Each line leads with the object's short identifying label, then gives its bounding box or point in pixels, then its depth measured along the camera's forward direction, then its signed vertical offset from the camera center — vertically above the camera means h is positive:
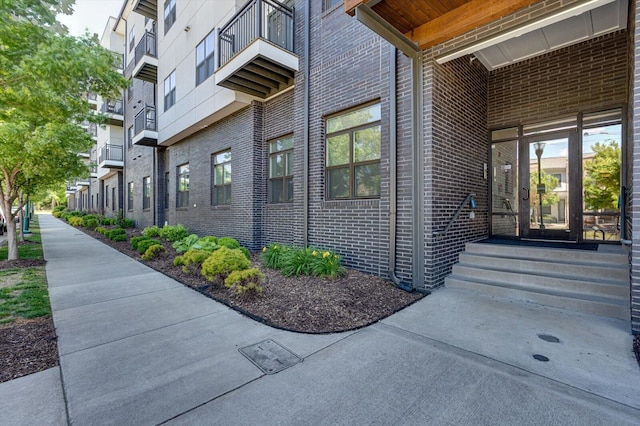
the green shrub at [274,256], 6.29 -1.00
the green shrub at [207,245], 7.44 -0.89
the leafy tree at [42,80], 3.81 +1.97
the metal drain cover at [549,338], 3.25 -1.41
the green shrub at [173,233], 10.60 -0.83
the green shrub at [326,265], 5.43 -1.03
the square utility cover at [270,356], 2.79 -1.47
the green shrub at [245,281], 4.67 -1.14
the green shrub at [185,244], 8.43 -1.00
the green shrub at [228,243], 7.55 -0.84
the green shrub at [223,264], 5.18 -0.95
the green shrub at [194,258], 6.23 -1.02
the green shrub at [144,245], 8.52 -1.01
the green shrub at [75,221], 21.09 -0.82
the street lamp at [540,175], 6.40 +0.76
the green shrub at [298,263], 5.62 -1.02
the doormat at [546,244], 5.35 -0.65
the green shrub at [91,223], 18.16 -0.83
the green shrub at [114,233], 12.19 -0.97
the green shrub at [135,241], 9.41 -1.01
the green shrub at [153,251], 7.86 -1.11
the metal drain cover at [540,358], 2.87 -1.43
